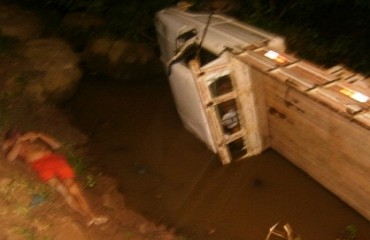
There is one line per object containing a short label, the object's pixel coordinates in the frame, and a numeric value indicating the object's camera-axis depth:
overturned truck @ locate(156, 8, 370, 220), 4.16
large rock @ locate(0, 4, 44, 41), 8.12
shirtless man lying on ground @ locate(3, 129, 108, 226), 4.94
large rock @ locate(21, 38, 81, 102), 7.27
